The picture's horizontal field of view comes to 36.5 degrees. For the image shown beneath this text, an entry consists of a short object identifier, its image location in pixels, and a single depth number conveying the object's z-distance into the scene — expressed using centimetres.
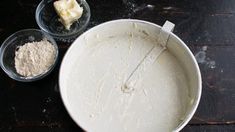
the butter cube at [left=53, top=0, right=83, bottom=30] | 102
